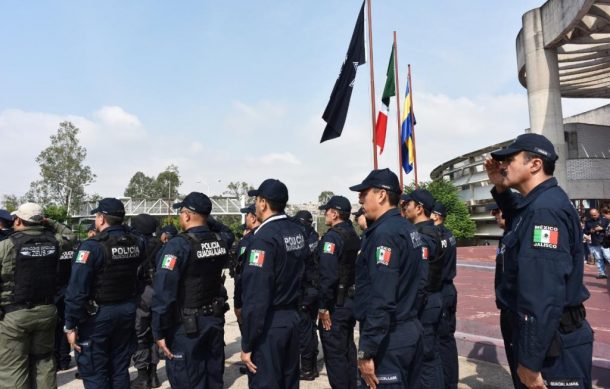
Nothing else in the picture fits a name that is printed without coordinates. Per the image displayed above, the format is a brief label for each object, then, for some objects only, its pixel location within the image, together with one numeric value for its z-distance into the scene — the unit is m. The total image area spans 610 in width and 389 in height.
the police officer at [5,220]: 5.09
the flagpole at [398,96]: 13.28
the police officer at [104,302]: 3.89
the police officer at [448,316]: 4.49
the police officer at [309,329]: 5.29
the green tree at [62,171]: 42.59
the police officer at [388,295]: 2.71
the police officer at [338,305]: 4.54
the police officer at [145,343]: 5.02
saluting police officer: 2.19
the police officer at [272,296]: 3.13
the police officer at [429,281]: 3.78
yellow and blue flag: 14.21
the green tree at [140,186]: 73.31
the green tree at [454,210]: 30.69
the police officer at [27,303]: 4.09
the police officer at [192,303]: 3.54
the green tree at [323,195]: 82.15
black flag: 8.93
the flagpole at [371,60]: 10.43
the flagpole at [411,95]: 15.21
